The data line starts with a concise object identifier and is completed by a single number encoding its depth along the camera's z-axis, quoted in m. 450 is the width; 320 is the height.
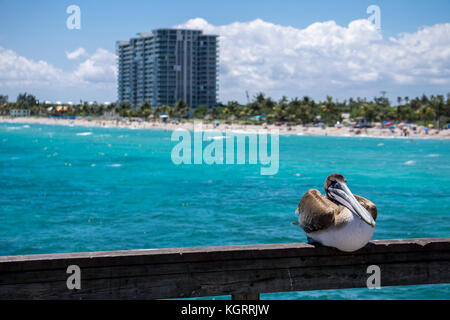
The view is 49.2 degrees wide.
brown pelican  4.37
